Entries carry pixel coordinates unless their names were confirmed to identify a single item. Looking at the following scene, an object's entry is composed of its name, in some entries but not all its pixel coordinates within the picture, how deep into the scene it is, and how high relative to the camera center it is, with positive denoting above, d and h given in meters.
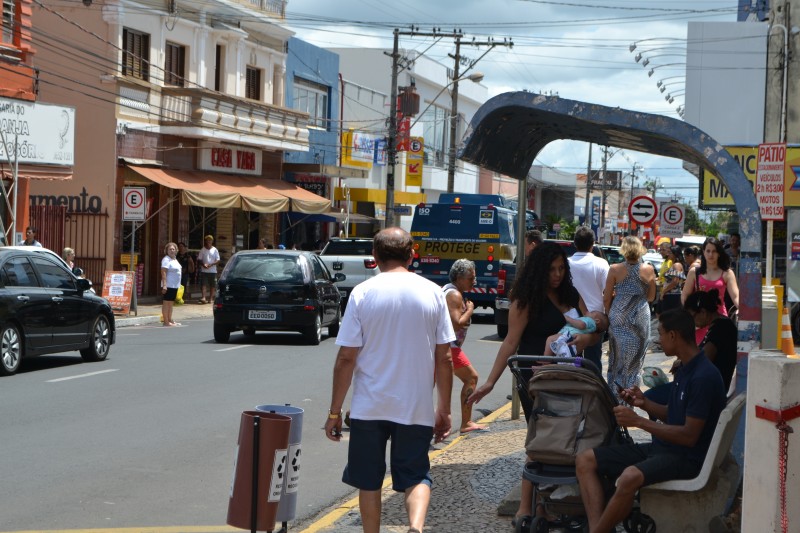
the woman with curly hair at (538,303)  7.52 -0.31
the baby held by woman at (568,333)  7.02 -0.48
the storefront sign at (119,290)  26.55 -1.14
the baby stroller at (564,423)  6.41 -0.92
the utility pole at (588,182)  73.75 +4.74
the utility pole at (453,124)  48.28 +5.34
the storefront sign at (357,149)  46.50 +4.02
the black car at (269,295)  19.91 -0.85
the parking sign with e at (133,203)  26.20 +0.83
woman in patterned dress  11.00 -0.60
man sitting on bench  6.24 -1.06
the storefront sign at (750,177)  24.12 +1.94
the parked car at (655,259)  45.56 -0.01
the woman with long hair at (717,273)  12.08 -0.13
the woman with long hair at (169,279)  24.97 -0.81
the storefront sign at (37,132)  24.86 +2.30
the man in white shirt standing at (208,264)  30.34 -0.56
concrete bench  6.31 -1.31
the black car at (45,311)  15.14 -1.02
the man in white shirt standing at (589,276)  10.77 -0.18
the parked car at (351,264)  27.64 -0.39
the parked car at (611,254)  33.47 +0.10
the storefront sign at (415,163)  50.62 +3.95
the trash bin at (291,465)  6.51 -1.23
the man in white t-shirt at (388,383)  6.09 -0.70
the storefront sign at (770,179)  14.34 +1.05
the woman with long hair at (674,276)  21.62 -0.33
